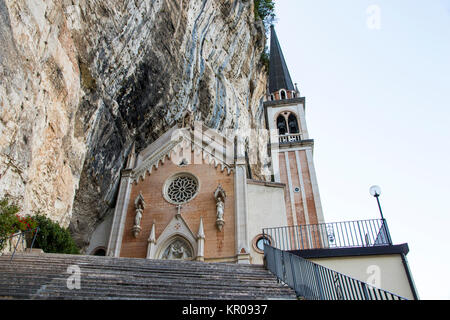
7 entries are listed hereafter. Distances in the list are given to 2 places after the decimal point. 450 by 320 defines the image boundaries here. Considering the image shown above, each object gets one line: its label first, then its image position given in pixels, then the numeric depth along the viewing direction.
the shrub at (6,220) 7.79
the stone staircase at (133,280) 5.64
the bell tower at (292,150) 21.95
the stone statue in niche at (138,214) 15.89
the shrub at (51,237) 9.77
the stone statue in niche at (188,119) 19.08
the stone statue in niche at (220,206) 15.45
